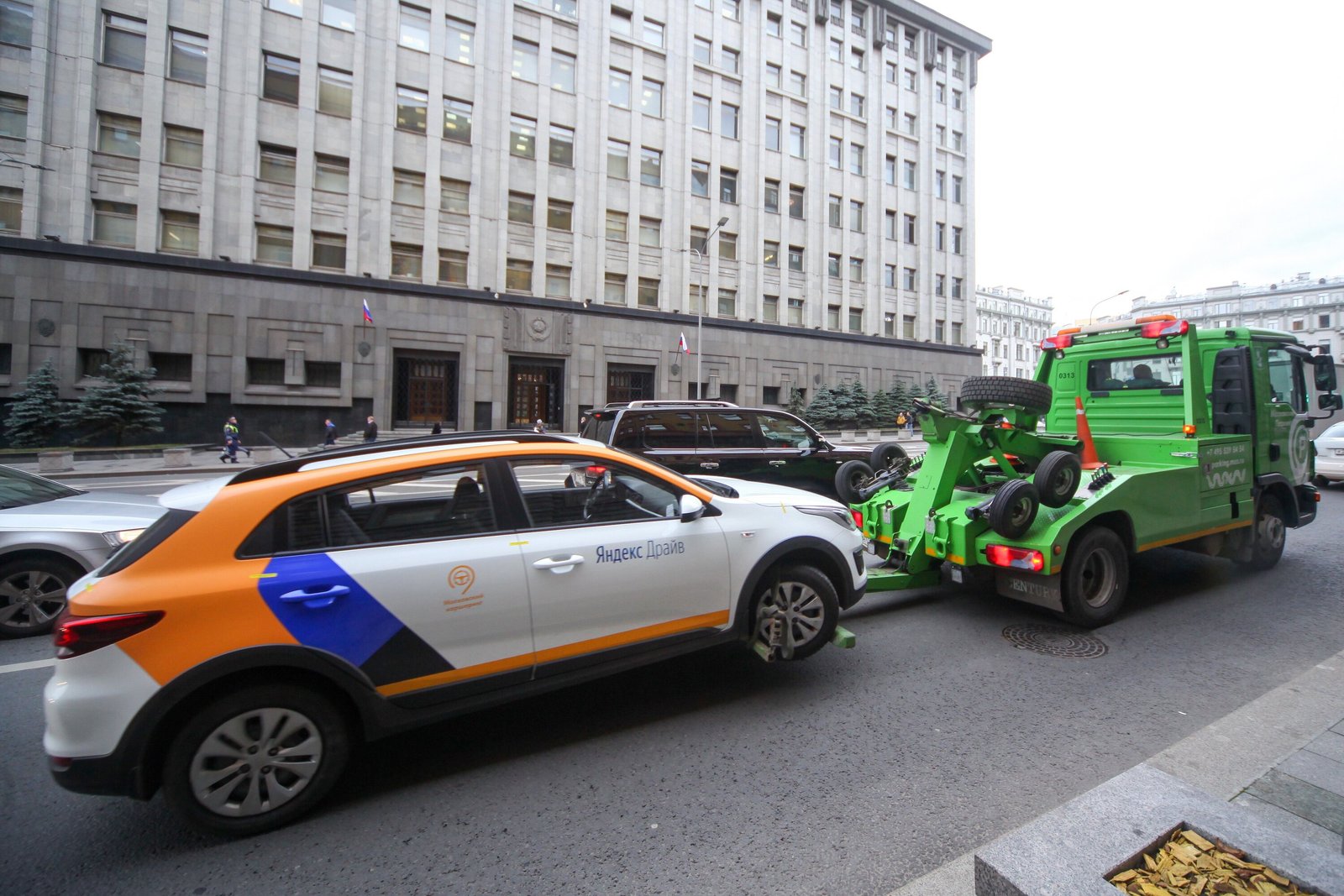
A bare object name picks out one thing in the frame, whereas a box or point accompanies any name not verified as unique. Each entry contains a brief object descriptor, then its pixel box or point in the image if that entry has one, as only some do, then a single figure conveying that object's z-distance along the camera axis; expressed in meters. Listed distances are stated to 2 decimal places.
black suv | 8.94
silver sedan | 5.13
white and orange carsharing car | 2.64
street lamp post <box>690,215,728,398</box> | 29.86
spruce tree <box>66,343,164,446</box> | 21.14
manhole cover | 4.90
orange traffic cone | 6.22
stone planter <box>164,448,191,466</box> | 19.73
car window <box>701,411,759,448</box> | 9.45
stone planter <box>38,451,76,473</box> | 17.36
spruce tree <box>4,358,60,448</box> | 20.78
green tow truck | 5.21
